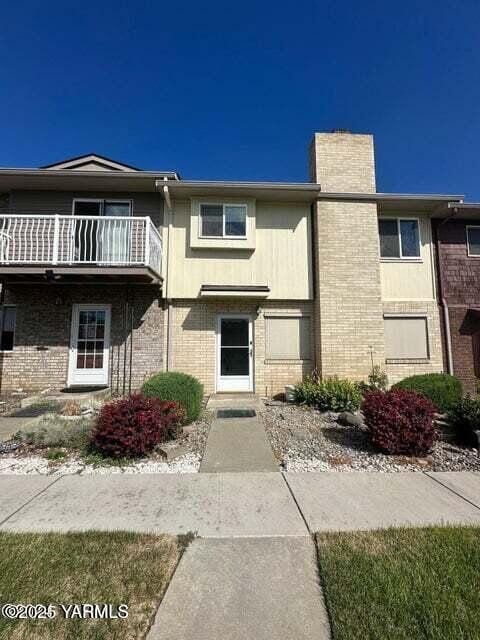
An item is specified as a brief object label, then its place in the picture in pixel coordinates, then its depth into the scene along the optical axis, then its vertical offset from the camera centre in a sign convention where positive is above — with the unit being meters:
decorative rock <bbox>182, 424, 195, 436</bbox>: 6.05 -1.50
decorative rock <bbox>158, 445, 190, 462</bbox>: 4.97 -1.59
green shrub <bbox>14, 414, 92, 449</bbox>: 5.38 -1.39
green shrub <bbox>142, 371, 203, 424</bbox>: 6.51 -0.78
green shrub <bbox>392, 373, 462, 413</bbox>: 8.11 -0.89
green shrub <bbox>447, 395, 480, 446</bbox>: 5.63 -1.21
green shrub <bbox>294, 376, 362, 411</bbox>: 7.94 -1.08
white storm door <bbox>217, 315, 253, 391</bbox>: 9.77 +0.02
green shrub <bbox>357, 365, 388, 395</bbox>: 9.24 -0.82
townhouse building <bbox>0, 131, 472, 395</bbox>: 9.31 +2.09
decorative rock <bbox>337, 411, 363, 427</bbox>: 6.59 -1.41
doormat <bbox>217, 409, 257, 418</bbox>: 7.37 -1.43
